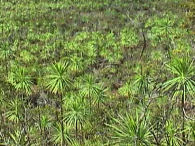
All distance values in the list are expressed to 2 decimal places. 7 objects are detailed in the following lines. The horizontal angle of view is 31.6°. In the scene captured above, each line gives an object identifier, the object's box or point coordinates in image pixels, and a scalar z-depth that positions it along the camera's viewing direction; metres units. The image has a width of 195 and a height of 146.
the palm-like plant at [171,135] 9.04
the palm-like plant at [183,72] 8.52
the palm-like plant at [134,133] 7.11
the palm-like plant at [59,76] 14.28
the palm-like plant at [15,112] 15.56
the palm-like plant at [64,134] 13.31
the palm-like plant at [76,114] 13.73
